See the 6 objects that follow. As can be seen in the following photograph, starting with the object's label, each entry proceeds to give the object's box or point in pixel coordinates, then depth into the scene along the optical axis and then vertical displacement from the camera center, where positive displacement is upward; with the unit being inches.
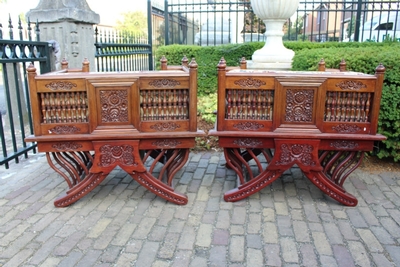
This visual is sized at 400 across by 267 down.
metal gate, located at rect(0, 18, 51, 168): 146.6 +4.4
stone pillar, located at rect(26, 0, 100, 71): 173.0 +20.9
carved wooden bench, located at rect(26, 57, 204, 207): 112.3 -15.8
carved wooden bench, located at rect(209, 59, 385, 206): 113.7 -16.2
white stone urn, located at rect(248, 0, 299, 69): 205.9 +19.2
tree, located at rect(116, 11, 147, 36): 1734.6 +224.5
